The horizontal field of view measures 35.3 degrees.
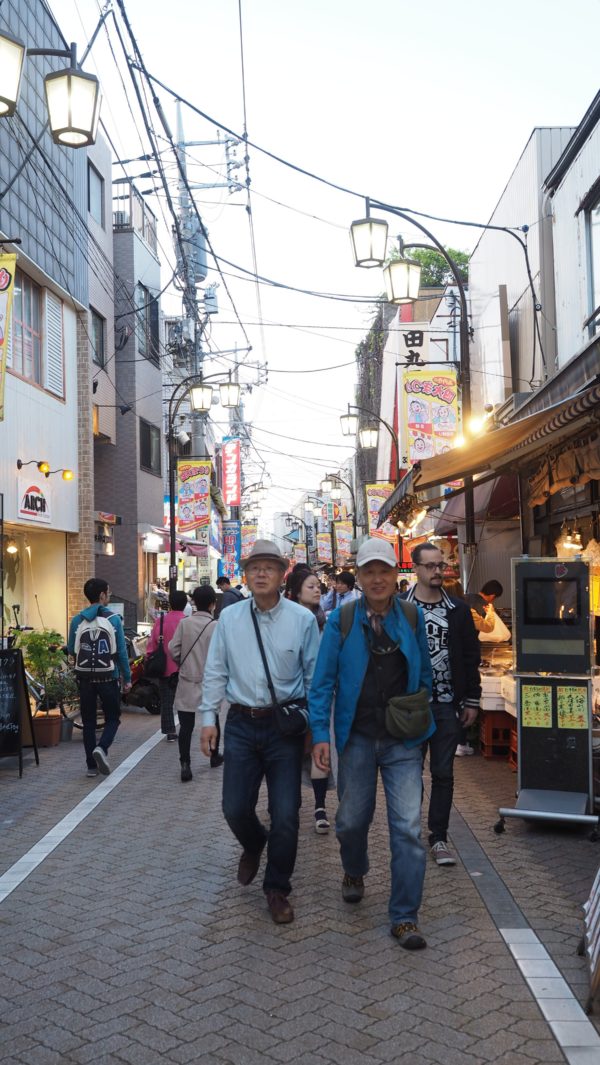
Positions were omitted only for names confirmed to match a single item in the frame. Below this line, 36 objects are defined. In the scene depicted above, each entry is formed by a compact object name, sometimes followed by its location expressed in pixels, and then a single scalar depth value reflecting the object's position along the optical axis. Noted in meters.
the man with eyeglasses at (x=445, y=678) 6.25
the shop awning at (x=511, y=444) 7.38
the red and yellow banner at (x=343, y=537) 42.78
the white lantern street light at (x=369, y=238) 12.77
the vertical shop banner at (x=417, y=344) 24.55
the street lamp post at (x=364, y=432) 29.91
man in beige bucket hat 5.15
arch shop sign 15.90
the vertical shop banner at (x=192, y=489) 26.19
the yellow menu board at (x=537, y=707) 6.89
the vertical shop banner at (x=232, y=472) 50.56
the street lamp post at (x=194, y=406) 22.32
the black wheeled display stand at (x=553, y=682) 6.79
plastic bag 11.16
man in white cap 4.93
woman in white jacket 9.09
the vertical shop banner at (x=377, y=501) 27.55
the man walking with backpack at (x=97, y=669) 9.40
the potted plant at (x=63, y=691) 11.61
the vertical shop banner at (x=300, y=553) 65.31
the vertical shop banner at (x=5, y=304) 10.96
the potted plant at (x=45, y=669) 11.54
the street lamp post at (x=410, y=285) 12.94
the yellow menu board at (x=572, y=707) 6.81
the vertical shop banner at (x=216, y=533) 48.38
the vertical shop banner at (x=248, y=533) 65.53
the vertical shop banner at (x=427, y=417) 17.17
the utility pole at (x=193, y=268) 25.87
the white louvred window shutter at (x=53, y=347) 17.83
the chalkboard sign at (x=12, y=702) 9.48
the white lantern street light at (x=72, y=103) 8.27
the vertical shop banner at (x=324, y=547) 57.53
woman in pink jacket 10.40
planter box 11.49
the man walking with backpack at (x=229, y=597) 11.77
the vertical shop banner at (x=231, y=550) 62.50
